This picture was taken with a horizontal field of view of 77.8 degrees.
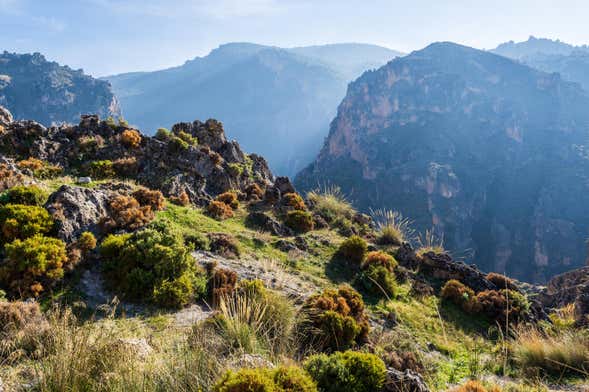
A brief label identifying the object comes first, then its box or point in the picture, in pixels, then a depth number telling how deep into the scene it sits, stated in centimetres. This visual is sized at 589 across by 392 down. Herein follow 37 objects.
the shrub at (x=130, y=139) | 1930
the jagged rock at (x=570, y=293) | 1350
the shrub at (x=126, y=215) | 1084
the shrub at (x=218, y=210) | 1593
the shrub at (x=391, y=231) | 1736
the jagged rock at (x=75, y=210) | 989
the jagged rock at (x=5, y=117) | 1916
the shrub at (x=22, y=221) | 900
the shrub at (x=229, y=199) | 1769
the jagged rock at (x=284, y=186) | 2080
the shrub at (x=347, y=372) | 501
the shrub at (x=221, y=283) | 908
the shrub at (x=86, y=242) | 955
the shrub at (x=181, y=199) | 1596
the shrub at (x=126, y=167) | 1744
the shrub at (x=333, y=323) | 768
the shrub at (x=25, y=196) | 1020
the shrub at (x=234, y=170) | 2158
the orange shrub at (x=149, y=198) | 1323
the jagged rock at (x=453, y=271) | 1467
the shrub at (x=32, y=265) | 793
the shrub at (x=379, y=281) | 1233
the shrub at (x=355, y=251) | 1419
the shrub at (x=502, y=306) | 1233
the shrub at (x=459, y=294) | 1275
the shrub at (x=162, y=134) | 2119
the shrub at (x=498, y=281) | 1486
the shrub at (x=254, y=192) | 2020
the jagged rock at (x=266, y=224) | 1601
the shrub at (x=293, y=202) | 1891
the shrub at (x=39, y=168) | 1528
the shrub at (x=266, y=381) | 375
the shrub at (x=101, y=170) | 1670
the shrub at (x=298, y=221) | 1702
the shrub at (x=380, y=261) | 1345
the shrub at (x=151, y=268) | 855
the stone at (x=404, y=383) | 514
